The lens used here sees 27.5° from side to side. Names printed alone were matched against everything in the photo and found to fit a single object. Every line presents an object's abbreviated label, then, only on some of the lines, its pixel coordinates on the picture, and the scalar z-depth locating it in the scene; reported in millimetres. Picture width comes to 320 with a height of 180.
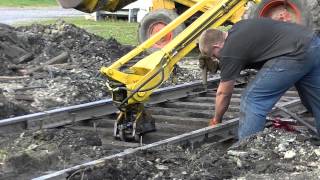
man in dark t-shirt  6500
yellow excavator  6969
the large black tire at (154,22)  15164
